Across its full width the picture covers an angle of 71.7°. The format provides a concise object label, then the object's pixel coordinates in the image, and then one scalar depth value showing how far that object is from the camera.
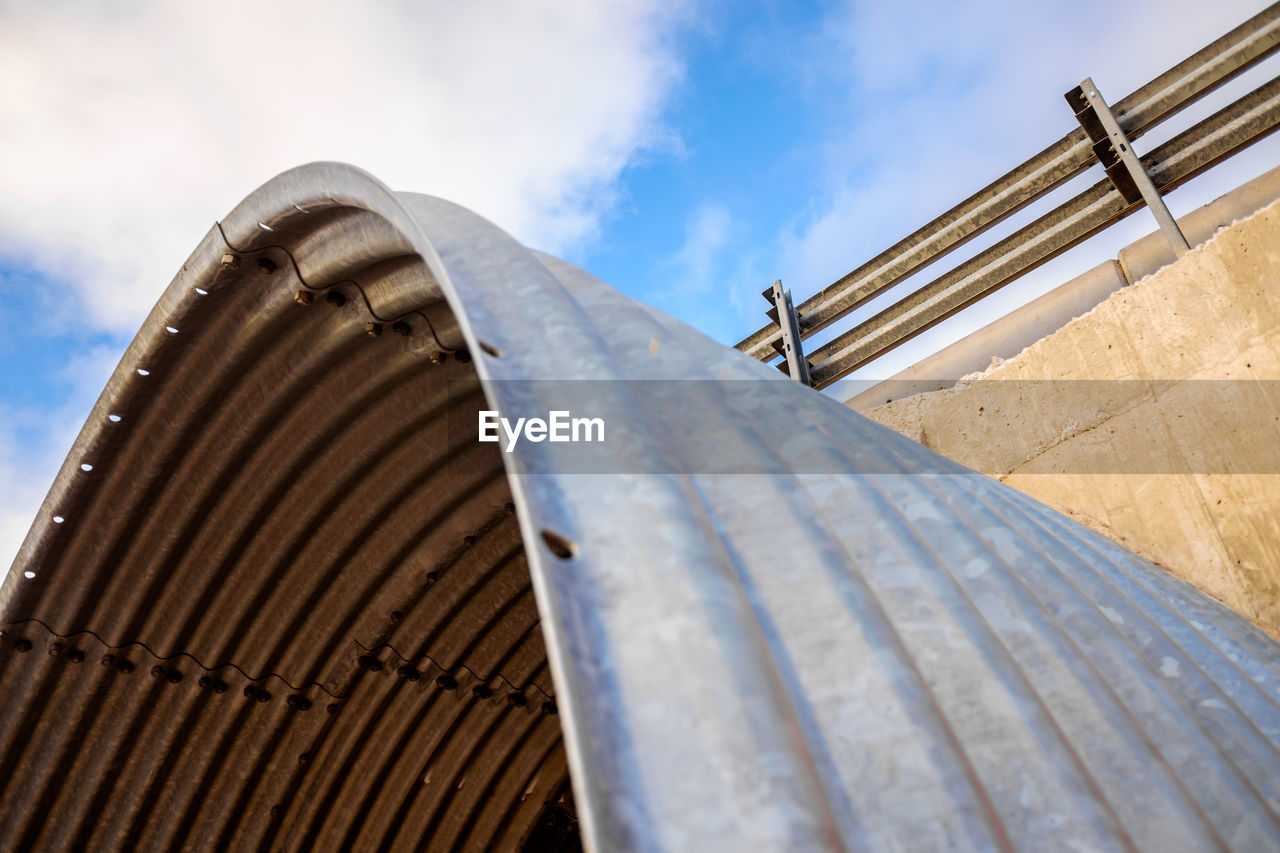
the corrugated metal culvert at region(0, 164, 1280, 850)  1.68
